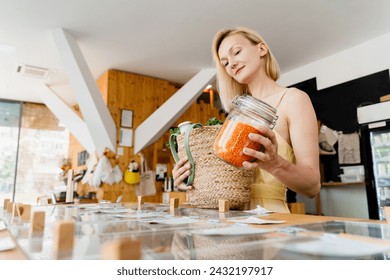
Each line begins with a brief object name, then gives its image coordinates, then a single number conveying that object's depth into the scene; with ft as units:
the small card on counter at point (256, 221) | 1.20
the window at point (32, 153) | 14.52
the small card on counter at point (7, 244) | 0.84
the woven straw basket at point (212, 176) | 2.09
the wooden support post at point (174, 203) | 2.12
